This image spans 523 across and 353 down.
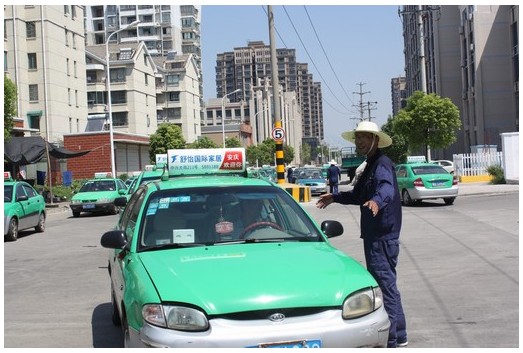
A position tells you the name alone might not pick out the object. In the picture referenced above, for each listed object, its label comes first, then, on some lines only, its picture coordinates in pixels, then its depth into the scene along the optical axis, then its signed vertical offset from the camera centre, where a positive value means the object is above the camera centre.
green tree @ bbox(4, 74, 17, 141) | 29.17 +3.30
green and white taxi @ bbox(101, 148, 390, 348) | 4.38 -0.74
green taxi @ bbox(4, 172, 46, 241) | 16.70 -0.77
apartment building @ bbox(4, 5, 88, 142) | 52.94 +9.10
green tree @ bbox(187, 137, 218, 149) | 68.50 +2.88
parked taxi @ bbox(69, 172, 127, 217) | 25.38 -0.84
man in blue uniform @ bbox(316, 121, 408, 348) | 5.80 -0.47
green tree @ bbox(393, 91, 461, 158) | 46.03 +2.79
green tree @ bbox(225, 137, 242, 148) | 92.88 +3.84
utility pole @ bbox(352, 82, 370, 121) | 116.21 +9.99
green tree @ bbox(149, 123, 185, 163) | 61.59 +3.07
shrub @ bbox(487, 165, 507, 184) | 34.34 -0.76
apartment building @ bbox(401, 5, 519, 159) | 57.59 +7.54
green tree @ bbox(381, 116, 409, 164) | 65.38 +1.22
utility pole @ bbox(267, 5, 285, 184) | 25.67 +2.88
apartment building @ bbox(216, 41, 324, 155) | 150.48 +16.51
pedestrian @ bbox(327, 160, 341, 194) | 31.97 -0.39
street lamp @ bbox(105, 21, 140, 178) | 42.08 +2.71
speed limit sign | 25.16 +1.26
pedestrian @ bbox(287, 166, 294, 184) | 39.84 -0.41
